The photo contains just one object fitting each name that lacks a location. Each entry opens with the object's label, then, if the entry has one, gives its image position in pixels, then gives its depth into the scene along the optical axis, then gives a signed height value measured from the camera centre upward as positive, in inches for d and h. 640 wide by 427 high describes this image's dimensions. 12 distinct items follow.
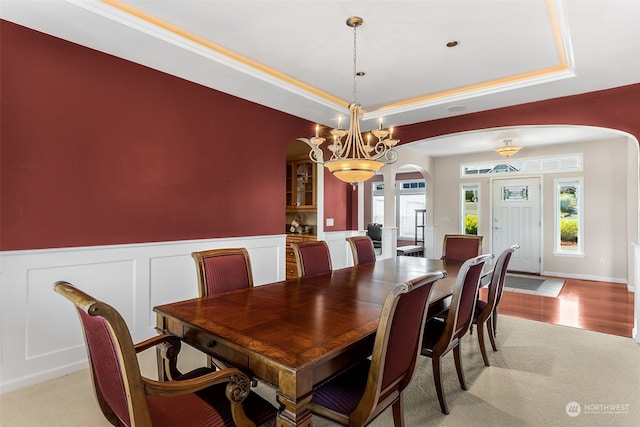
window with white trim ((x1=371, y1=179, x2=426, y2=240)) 414.0 +17.3
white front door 277.3 -3.1
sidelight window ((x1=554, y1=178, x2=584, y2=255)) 258.5 +0.2
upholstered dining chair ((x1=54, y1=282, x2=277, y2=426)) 41.3 -24.3
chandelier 97.3 +20.9
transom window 261.4 +43.8
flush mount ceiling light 234.1 +47.5
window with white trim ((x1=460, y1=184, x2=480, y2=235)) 309.3 +8.5
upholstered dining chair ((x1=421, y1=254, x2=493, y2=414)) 80.6 -28.5
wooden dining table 48.5 -20.1
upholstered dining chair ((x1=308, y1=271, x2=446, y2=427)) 53.4 -27.2
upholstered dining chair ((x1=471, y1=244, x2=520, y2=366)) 108.9 -25.3
